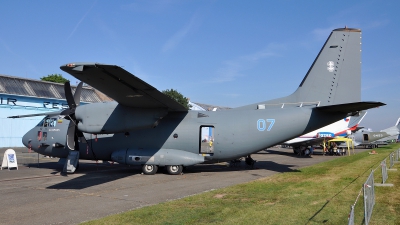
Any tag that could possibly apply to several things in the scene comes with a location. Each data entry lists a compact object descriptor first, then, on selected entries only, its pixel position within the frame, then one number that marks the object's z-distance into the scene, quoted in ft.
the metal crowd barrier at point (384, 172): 41.77
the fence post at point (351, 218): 15.69
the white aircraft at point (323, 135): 124.88
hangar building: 146.30
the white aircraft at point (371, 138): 195.52
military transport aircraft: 55.93
